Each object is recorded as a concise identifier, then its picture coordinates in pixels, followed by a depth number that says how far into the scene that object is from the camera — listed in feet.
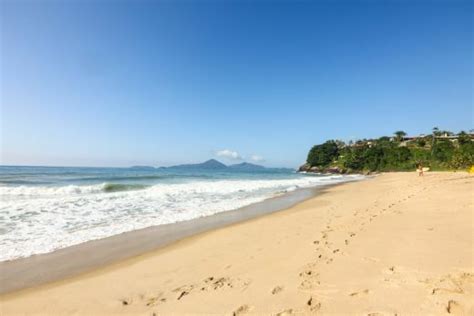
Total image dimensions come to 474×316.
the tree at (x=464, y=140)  266.04
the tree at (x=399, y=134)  393.91
